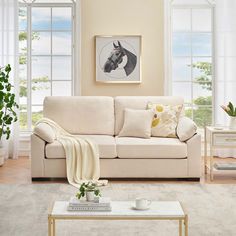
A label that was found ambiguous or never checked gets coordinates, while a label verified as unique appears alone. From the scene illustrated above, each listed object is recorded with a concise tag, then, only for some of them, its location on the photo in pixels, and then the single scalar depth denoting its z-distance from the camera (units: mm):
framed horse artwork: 7695
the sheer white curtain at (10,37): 7461
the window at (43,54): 7797
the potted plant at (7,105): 6766
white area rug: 4074
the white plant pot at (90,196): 3586
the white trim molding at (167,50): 7695
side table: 6039
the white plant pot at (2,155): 7062
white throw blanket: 5914
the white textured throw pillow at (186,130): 6016
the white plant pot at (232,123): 6173
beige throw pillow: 6387
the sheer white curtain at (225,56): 7547
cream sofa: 5973
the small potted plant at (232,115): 6180
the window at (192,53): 7797
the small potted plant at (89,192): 3594
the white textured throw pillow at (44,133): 5953
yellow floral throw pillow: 6438
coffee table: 3410
